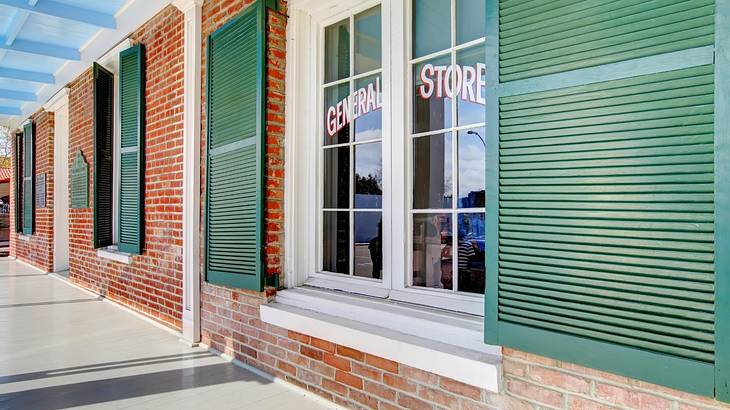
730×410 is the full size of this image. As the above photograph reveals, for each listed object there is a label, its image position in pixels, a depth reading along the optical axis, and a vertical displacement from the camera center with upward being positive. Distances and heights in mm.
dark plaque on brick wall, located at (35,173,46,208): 8039 +360
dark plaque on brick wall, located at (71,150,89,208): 6156 +389
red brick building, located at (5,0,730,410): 1459 +69
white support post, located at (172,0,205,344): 3844 +220
